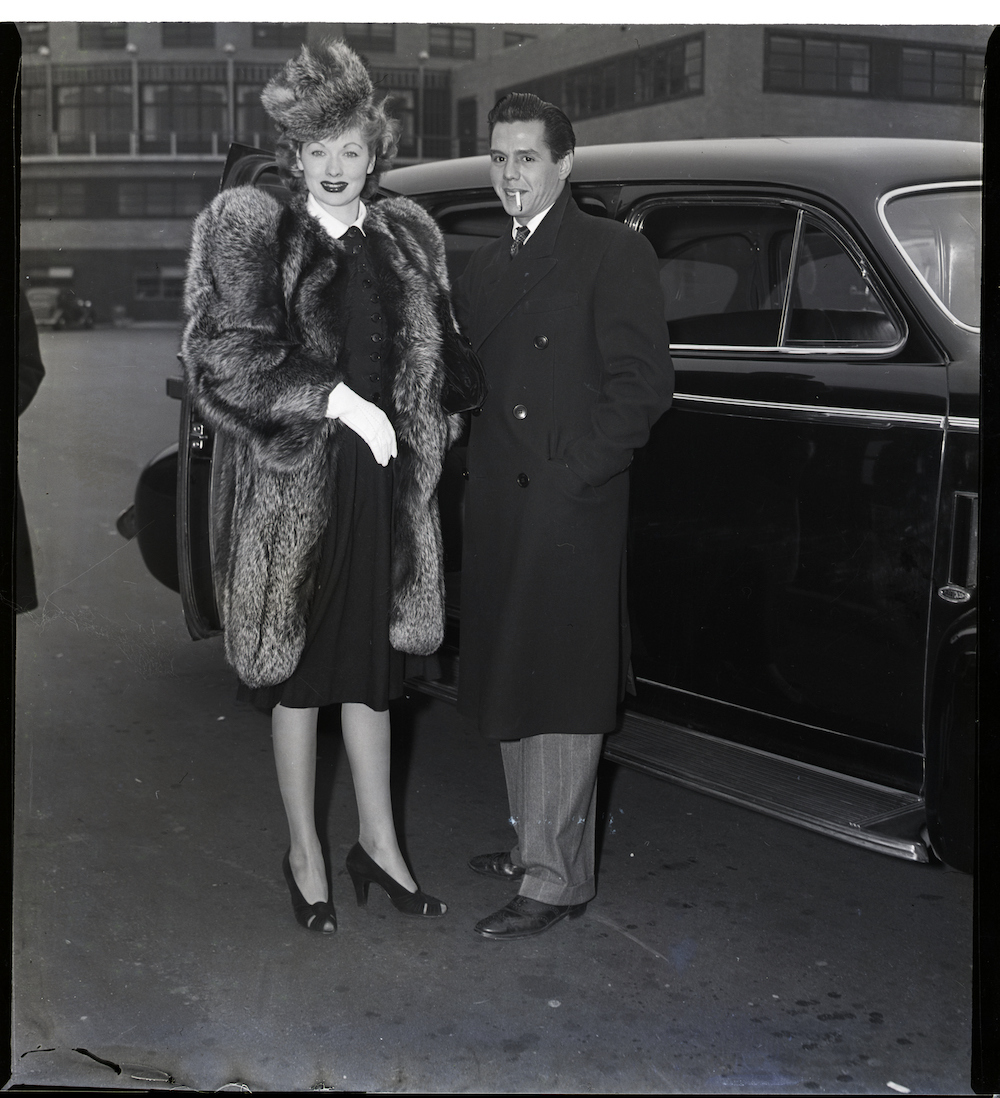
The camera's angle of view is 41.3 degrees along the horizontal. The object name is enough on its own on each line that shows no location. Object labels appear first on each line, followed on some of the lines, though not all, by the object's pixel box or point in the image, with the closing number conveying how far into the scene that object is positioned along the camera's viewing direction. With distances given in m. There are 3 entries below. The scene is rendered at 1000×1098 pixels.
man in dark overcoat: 3.21
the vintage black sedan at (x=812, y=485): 3.27
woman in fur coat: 3.10
